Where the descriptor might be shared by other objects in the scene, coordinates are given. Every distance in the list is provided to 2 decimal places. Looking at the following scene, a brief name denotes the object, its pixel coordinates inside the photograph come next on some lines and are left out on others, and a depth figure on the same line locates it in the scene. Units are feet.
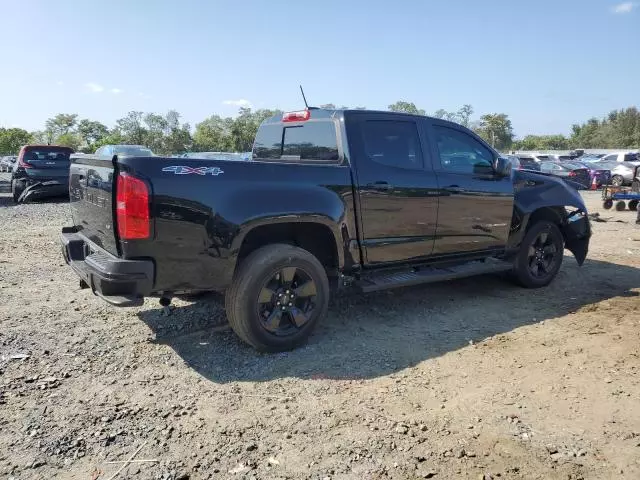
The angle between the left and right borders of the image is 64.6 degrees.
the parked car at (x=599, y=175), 83.15
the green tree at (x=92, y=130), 253.40
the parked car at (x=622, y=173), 79.10
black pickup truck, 11.55
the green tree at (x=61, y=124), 293.23
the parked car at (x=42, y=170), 48.70
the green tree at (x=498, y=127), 303.48
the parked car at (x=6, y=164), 146.47
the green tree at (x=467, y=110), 317.85
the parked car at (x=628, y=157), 101.81
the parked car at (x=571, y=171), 83.27
